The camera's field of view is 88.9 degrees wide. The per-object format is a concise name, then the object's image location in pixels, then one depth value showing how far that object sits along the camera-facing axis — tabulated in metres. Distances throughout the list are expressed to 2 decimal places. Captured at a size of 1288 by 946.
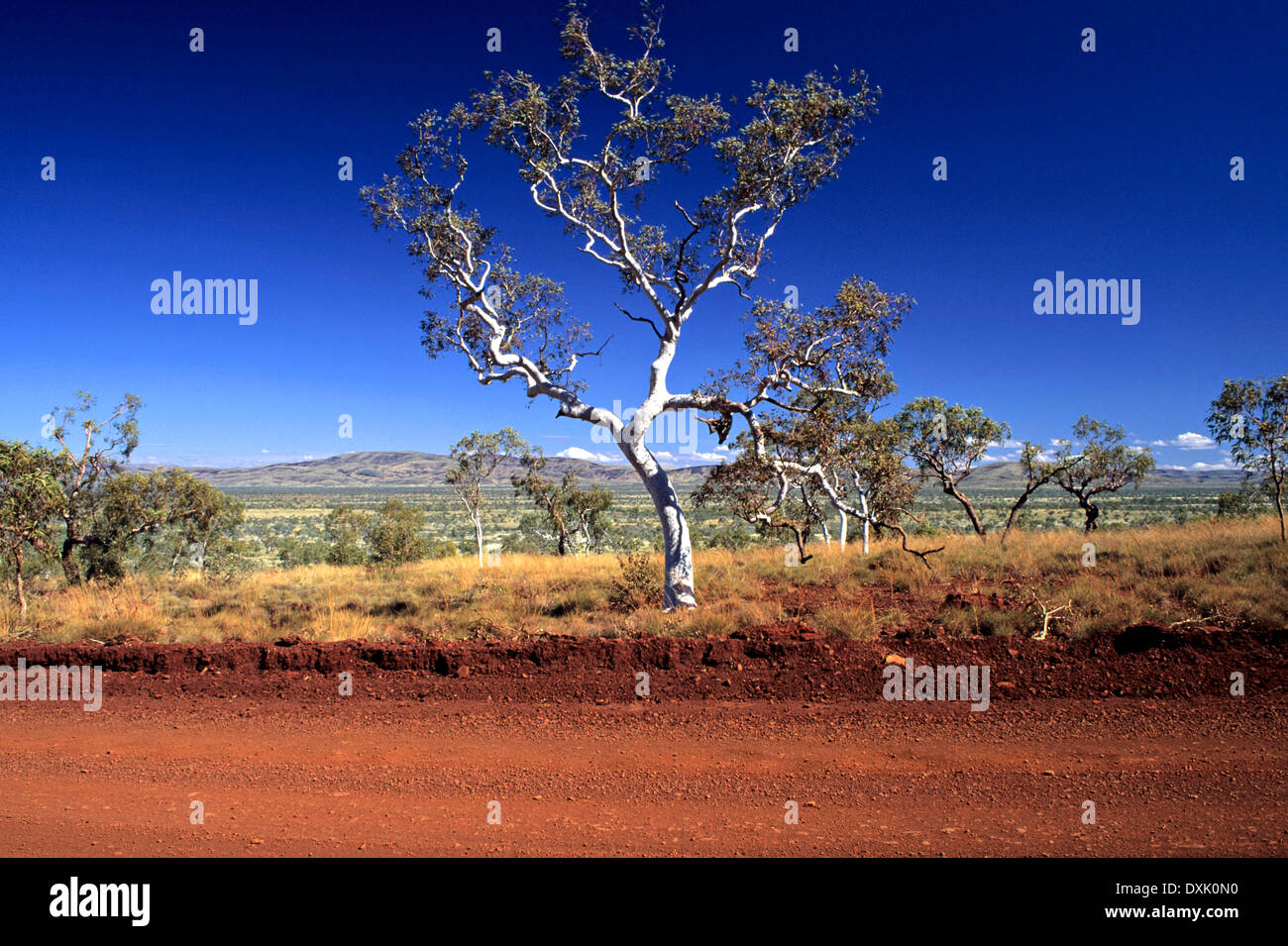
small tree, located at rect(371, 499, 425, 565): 22.52
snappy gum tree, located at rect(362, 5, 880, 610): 10.26
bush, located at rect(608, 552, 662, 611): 10.30
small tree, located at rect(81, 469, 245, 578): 15.45
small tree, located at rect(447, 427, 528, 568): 25.75
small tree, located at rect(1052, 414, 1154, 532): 21.56
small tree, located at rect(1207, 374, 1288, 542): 15.69
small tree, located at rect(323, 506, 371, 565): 24.17
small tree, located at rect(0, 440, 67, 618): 11.03
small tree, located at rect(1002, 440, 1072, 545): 21.38
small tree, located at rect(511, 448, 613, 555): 25.00
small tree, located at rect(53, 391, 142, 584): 13.91
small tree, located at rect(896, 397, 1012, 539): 21.03
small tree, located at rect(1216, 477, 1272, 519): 26.30
